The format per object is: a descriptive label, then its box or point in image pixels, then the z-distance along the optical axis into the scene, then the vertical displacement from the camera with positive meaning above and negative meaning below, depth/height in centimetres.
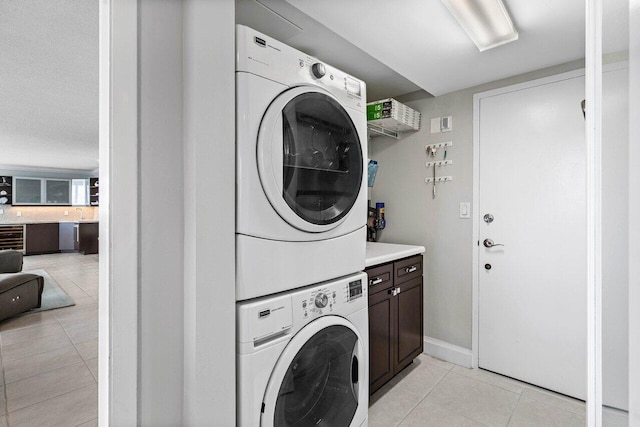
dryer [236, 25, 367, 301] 113 +18
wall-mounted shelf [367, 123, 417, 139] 275 +75
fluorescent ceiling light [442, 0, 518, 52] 149 +102
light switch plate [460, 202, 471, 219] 252 +2
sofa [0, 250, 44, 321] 327 -92
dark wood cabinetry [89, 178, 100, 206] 895 +59
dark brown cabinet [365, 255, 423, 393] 193 -74
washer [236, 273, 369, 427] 113 -61
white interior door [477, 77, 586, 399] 208 -17
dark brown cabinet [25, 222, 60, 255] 793 -72
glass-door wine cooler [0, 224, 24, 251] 765 -65
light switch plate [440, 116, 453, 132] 262 +76
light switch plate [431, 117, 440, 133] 269 +77
